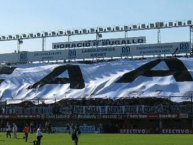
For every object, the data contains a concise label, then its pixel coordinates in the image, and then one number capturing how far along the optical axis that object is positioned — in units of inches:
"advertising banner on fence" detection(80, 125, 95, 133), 2723.9
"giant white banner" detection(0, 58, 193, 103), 2972.4
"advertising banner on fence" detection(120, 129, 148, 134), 2581.2
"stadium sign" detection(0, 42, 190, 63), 3380.9
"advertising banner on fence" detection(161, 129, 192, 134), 2503.1
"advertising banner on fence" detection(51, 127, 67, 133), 2781.5
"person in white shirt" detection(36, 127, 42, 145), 1464.1
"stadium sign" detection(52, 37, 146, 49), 3494.1
